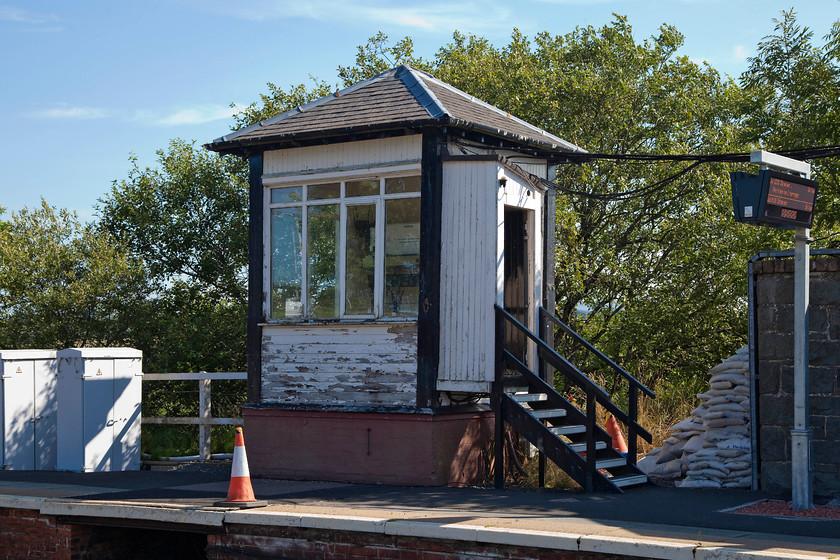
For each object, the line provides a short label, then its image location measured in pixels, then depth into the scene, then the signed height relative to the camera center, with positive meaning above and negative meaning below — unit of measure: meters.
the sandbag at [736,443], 10.52 -1.52
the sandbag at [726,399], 10.95 -1.06
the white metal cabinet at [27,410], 13.30 -1.56
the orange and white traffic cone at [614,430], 13.50 -1.78
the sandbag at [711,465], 10.49 -1.77
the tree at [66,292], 21.89 +0.24
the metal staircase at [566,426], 10.07 -1.35
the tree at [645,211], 20.73 +2.17
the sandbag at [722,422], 10.88 -1.33
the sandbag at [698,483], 10.49 -1.96
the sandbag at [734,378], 10.95 -0.82
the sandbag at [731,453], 10.46 -1.61
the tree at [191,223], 24.64 +2.09
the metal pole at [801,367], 8.84 -0.56
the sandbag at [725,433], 10.73 -1.43
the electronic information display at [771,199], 8.52 +0.99
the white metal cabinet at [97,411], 13.02 -1.53
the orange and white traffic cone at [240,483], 9.12 -1.77
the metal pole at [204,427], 14.57 -1.92
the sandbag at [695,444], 10.91 -1.58
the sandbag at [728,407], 10.90 -1.15
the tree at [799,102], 15.38 +3.53
